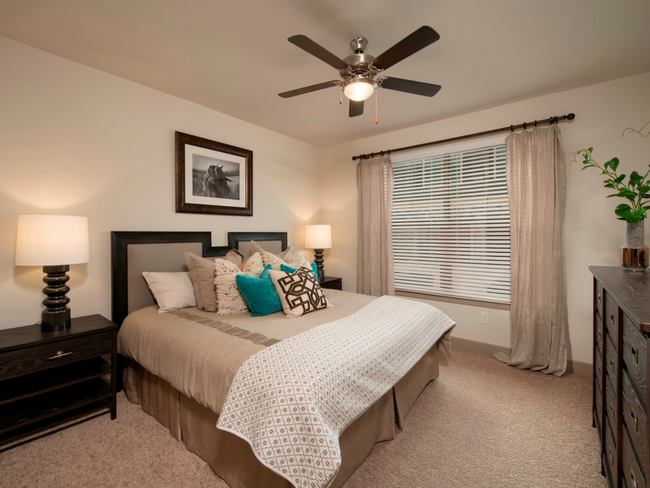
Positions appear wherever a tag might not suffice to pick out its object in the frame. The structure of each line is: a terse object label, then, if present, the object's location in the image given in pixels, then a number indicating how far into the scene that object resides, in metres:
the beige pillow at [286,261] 2.83
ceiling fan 1.59
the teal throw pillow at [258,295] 2.26
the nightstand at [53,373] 1.80
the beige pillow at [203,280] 2.40
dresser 0.91
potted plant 1.99
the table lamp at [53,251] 1.89
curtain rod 2.79
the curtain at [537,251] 2.79
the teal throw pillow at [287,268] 2.72
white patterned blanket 1.20
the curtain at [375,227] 3.84
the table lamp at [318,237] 3.97
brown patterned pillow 2.24
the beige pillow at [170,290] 2.45
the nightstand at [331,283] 3.88
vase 1.98
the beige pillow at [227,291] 2.32
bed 1.55
